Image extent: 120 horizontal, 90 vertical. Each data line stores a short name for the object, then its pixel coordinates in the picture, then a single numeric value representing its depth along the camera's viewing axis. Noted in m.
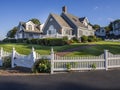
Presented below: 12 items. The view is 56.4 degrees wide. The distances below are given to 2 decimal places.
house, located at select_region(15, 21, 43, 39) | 29.66
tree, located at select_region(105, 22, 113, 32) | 48.38
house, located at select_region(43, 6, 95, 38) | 25.67
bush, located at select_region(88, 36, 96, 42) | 23.02
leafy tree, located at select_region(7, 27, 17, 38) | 45.52
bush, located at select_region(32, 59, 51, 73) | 7.35
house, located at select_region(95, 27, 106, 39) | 44.60
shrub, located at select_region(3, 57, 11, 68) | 9.13
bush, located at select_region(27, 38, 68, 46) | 18.67
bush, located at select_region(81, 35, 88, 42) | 22.35
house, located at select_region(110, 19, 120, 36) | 40.30
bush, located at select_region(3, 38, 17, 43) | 25.07
